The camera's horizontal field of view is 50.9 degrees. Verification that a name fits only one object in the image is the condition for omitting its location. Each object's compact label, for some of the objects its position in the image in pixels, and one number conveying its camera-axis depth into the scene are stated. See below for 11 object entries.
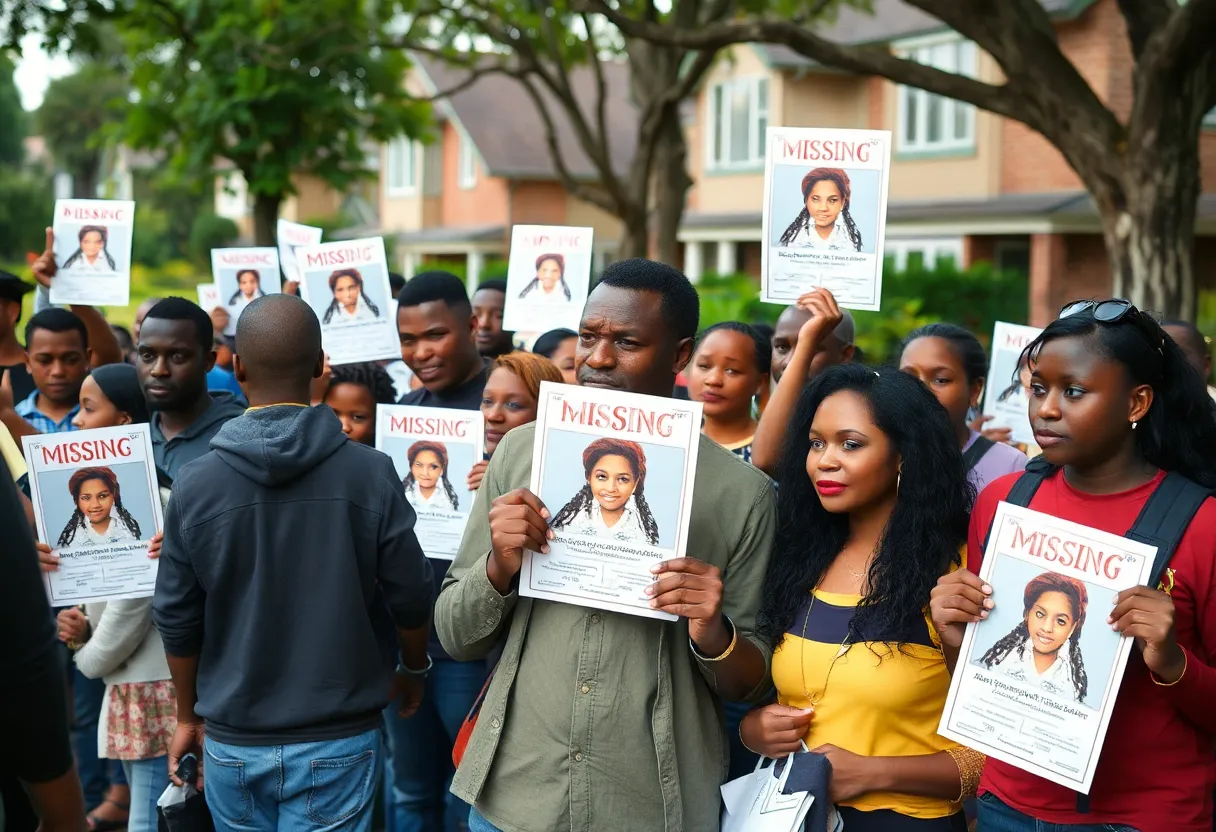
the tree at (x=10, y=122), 69.62
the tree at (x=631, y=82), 14.78
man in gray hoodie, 3.67
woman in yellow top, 3.18
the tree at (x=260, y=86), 14.49
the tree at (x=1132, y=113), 9.48
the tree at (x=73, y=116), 65.62
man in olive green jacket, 3.03
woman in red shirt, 2.86
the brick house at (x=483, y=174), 37.78
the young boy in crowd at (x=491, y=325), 7.44
